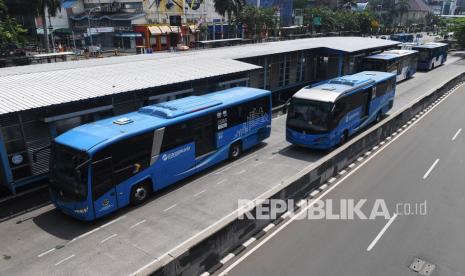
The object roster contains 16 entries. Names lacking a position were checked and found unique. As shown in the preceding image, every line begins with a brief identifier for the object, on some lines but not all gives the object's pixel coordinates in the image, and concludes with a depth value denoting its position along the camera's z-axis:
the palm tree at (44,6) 50.66
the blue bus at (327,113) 18.48
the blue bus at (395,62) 36.09
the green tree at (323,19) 90.12
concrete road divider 8.96
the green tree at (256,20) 66.66
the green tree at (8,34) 37.38
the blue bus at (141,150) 12.20
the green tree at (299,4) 128.68
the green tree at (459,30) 70.75
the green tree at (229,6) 64.06
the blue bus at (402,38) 84.25
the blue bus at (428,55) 49.53
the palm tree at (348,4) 122.50
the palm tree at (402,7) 135.25
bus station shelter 14.41
